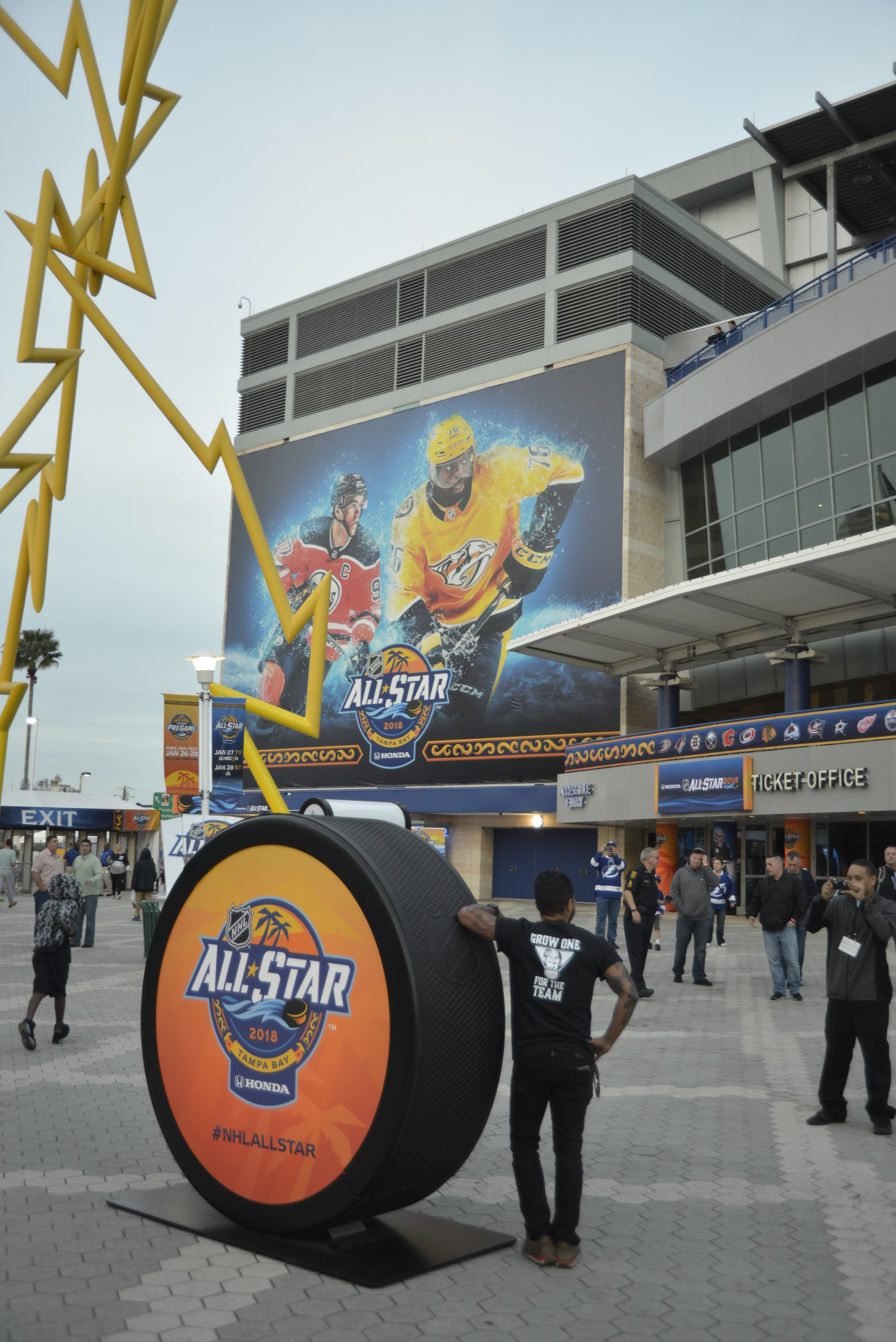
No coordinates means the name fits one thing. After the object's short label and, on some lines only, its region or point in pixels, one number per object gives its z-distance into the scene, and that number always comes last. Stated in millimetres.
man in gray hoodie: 14570
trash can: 13477
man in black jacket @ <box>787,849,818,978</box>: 13371
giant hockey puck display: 4848
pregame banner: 17344
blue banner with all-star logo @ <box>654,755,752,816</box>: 27328
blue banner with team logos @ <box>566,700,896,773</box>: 24875
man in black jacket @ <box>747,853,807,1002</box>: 12719
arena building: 29131
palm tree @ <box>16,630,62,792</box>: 64125
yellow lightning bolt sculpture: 5789
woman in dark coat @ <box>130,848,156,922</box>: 22422
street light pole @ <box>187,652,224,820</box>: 15008
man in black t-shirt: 4867
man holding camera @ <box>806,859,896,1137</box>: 7395
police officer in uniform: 13719
